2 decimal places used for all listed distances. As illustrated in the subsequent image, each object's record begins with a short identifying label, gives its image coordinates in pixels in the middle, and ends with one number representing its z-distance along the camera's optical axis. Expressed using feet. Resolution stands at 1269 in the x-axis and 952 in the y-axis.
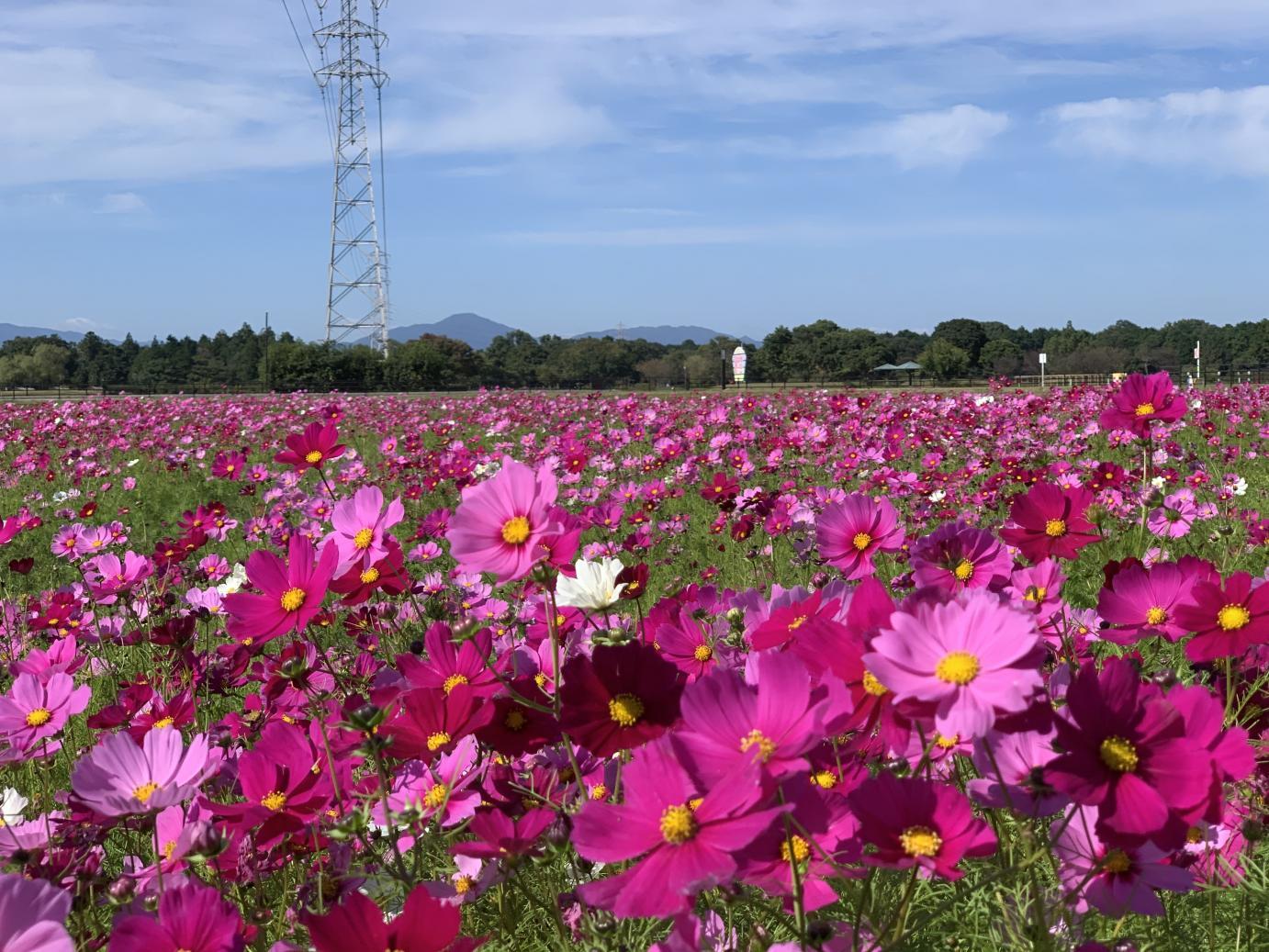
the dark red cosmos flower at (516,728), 2.96
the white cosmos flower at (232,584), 7.48
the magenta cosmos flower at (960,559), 3.53
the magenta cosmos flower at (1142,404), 5.27
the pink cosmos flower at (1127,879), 2.81
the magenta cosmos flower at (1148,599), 3.61
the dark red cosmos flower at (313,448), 5.07
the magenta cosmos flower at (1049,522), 4.24
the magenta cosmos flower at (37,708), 4.02
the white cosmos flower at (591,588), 3.64
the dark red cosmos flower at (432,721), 2.97
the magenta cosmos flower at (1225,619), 3.30
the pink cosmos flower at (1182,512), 9.85
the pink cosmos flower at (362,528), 3.83
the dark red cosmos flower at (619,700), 2.78
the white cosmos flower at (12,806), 3.76
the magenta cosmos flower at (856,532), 3.97
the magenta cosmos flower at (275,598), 3.61
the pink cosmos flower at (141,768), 3.08
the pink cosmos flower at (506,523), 2.90
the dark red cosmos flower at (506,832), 2.87
